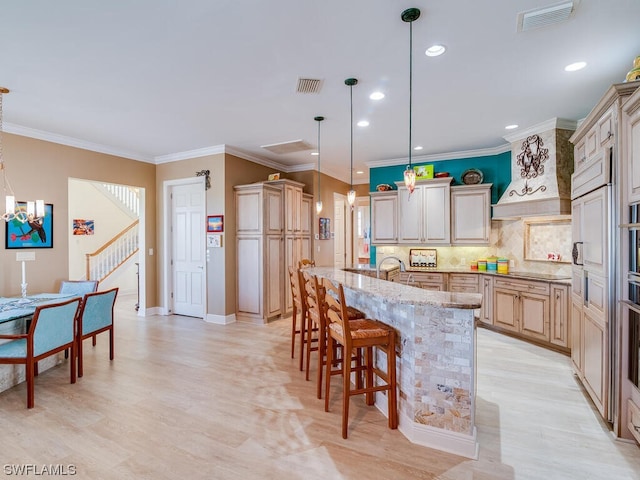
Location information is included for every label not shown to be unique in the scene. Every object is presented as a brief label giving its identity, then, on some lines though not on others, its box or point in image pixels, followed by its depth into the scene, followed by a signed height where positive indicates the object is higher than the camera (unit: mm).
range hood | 4117 +894
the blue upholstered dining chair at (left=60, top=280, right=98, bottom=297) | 4281 -590
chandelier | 3523 +374
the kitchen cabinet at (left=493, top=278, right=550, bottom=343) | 4172 -924
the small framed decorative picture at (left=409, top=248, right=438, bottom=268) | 5828 -333
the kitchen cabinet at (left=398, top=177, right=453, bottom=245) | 5453 +436
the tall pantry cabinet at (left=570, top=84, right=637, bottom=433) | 2314 -58
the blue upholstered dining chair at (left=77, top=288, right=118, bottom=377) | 3428 -817
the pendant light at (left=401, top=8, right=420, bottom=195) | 2123 +1451
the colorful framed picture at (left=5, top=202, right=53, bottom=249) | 4188 +153
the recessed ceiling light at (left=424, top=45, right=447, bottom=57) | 2531 +1466
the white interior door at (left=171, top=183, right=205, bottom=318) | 5696 -145
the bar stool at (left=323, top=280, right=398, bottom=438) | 2293 -726
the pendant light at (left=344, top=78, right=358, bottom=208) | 3041 +1463
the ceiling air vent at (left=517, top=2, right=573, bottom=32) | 2094 +1454
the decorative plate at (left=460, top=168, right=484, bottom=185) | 5398 +1024
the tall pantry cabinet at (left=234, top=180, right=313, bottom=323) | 5414 -129
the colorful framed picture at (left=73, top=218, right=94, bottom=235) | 7469 +349
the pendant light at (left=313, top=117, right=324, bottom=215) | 4005 +1474
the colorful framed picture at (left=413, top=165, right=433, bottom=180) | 5610 +1154
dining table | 2988 -651
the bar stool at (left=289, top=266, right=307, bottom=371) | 3461 -704
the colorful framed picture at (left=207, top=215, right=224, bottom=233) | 5418 +287
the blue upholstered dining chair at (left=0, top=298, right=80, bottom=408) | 2758 -875
